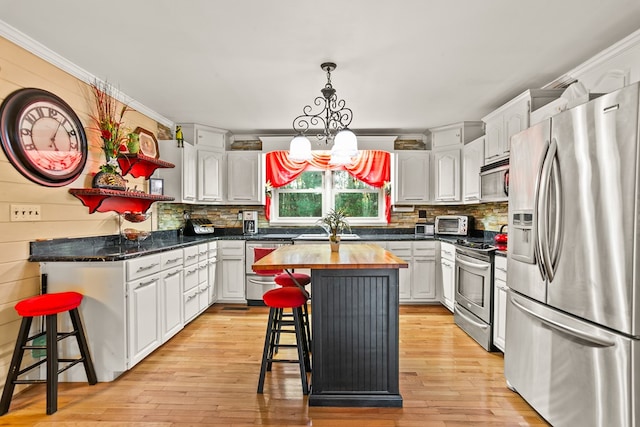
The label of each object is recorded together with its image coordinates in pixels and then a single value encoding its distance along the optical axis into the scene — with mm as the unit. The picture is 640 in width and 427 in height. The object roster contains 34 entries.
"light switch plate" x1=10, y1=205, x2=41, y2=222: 2246
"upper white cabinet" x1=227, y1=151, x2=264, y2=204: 4719
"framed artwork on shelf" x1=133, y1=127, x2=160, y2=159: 3701
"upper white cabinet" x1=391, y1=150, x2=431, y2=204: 4707
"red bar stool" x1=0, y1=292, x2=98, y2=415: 2059
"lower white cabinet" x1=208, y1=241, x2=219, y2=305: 4184
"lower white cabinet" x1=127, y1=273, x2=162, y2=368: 2527
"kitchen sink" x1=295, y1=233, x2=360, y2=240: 4426
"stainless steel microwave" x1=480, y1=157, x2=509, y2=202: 3191
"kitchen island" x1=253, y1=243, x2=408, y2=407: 2145
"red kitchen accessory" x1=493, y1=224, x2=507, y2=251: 2972
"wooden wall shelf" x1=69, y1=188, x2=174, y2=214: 2740
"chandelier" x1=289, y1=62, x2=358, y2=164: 2447
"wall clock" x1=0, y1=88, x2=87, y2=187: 2223
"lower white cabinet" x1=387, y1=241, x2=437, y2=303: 4387
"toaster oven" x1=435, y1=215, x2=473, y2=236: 4461
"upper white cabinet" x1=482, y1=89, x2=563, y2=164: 2910
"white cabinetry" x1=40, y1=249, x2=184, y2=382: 2424
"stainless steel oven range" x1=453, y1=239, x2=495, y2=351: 3002
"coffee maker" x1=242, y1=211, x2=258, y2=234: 4809
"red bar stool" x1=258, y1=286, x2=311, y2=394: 2293
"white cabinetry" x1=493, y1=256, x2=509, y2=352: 2805
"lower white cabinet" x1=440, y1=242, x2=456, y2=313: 3967
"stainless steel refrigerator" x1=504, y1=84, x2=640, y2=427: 1467
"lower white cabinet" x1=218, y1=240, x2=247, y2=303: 4402
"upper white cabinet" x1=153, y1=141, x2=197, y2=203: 4148
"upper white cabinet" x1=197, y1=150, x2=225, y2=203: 4492
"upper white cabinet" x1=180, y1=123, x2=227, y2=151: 4441
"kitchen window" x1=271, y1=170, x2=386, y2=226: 5043
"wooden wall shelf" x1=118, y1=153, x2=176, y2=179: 3242
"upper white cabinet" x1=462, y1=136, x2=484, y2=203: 3932
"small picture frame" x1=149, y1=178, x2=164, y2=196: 3951
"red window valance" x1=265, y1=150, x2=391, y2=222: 4730
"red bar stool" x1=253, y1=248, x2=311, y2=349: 2828
